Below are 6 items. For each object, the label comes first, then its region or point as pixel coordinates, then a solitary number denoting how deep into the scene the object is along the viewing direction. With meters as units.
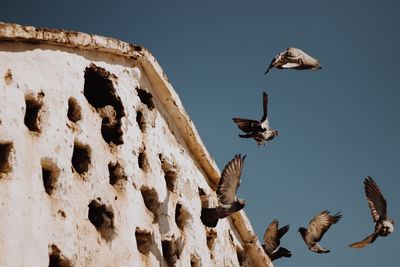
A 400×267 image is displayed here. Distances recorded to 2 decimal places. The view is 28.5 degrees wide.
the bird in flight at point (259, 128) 10.98
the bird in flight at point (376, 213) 10.75
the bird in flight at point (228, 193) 10.56
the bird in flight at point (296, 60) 10.21
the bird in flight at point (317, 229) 12.49
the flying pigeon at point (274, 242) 13.20
